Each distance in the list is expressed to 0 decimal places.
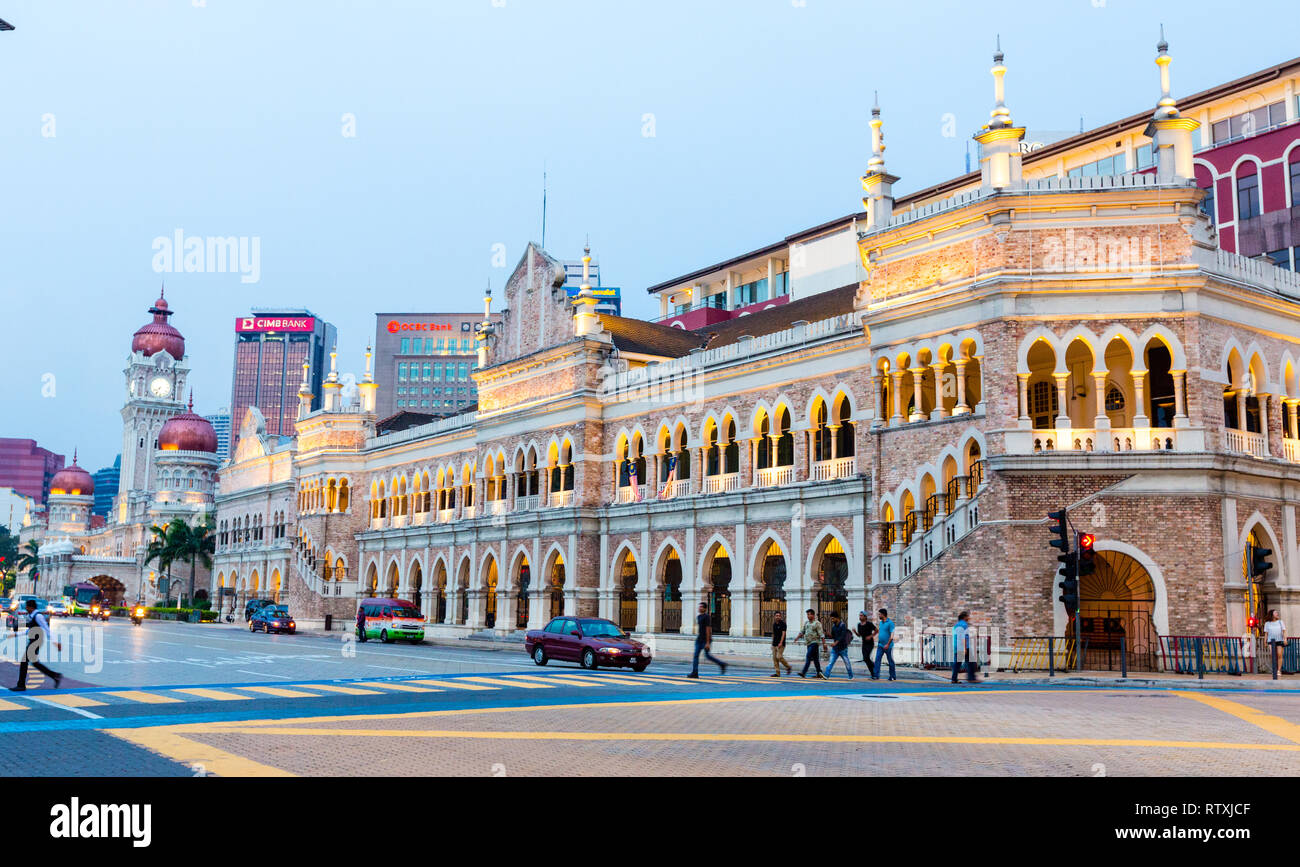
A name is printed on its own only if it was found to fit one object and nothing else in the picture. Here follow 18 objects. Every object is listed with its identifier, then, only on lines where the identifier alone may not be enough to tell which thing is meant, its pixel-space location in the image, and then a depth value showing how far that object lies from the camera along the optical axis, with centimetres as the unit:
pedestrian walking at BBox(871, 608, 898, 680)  2488
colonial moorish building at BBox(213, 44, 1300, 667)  2756
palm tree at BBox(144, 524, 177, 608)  8900
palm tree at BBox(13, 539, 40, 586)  13138
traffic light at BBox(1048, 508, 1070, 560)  2431
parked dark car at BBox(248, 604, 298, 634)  5569
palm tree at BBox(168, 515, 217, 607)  8831
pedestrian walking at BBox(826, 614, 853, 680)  2484
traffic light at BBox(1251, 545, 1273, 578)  2522
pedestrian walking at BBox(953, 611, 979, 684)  2438
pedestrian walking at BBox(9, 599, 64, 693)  1891
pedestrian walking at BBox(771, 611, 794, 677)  2536
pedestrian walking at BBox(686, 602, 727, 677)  2471
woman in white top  2470
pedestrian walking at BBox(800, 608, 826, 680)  2484
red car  2769
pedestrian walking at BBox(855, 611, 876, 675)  2534
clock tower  12225
